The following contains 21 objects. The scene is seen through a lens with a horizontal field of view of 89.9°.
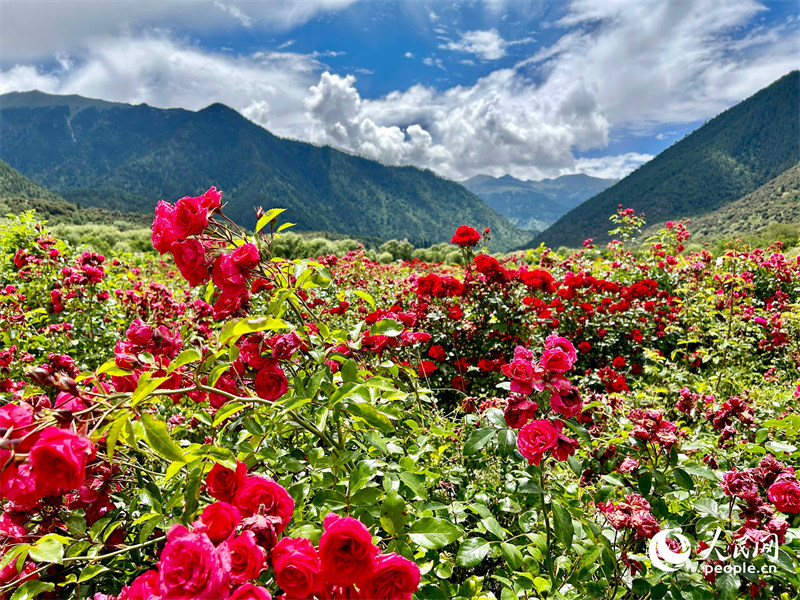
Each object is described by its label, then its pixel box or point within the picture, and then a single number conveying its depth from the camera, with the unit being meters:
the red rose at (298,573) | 0.78
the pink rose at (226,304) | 1.49
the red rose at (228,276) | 1.37
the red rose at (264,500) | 0.94
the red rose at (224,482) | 1.01
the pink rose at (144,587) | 0.85
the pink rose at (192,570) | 0.72
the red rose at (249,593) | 0.74
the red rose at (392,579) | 0.81
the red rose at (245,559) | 0.77
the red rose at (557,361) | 1.26
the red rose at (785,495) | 1.31
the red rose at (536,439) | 1.18
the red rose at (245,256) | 1.36
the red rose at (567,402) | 1.25
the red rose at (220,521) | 0.85
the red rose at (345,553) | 0.78
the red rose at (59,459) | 0.82
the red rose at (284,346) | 1.37
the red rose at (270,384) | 1.36
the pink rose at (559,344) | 1.34
